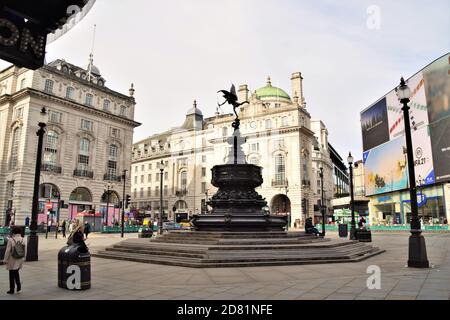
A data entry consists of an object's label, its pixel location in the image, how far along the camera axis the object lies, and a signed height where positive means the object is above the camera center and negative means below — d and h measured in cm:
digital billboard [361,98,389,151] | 5716 +1535
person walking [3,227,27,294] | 784 -88
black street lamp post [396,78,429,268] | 1128 -34
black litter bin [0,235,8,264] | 1275 -109
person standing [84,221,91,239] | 2716 -89
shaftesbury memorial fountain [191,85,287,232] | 1620 +90
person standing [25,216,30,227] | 3864 -44
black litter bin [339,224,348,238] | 2769 -98
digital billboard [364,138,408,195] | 5334 +788
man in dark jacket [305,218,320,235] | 2088 -56
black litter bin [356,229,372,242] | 2231 -110
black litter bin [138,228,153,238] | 2643 -113
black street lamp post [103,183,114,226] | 5096 +337
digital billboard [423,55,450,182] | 4391 +1325
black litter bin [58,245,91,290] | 812 -118
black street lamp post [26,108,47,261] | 1384 -26
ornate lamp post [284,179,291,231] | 6093 +502
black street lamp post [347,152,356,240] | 2292 -43
